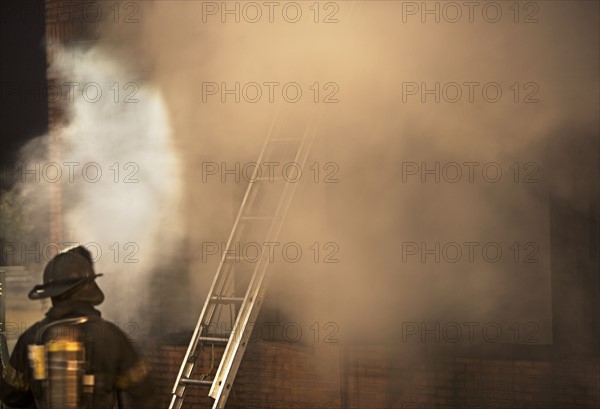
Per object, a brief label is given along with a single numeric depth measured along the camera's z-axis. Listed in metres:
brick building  15.34
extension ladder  15.54
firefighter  11.01
